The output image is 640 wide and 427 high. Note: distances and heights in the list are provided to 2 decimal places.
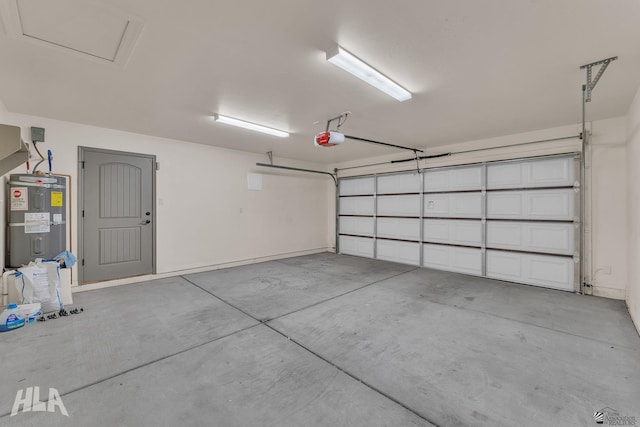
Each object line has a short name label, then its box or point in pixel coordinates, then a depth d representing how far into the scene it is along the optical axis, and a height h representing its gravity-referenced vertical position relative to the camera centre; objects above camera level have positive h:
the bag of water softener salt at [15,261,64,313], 3.00 -0.85
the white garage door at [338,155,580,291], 4.25 -0.13
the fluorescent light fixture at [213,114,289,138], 3.82 +1.32
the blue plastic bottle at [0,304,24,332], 2.69 -1.11
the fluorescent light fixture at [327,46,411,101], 2.18 +1.28
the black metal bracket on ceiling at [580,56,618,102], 2.32 +1.30
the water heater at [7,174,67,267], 3.42 -0.10
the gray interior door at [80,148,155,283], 4.17 -0.07
